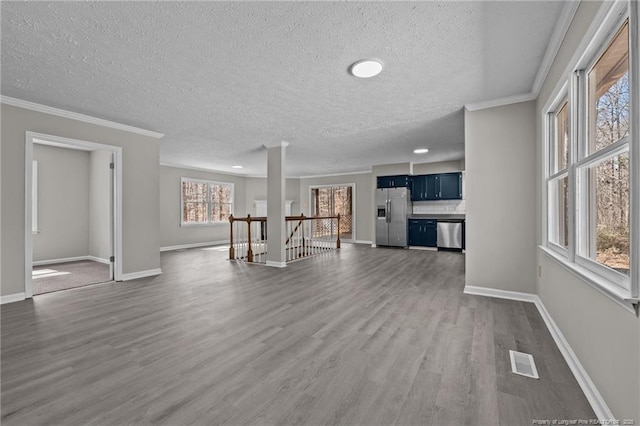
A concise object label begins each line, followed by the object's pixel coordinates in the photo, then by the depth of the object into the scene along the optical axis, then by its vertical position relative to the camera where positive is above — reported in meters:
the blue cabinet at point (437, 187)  7.33 +0.72
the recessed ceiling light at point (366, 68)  2.50 +1.38
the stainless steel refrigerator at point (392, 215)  7.82 -0.07
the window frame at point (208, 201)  8.32 +0.41
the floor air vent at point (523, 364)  1.81 -1.06
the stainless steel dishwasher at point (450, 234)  7.04 -0.56
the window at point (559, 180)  2.41 +0.30
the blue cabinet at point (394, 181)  7.86 +0.92
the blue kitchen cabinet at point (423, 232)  7.48 -0.55
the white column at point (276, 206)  5.44 +0.14
